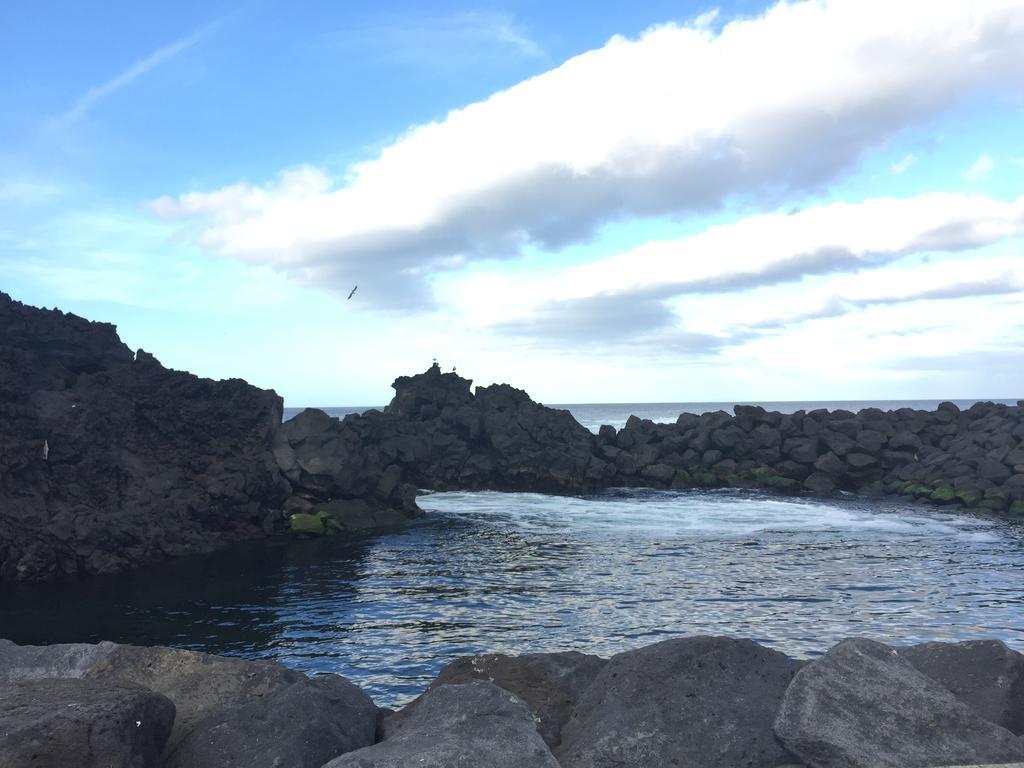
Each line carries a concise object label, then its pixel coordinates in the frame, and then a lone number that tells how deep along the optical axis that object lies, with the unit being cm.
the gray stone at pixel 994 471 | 4397
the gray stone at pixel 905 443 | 5322
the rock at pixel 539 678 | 963
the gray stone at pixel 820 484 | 5075
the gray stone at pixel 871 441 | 5284
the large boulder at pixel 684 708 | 819
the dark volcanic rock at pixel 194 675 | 998
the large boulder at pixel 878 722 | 717
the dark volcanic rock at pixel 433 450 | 3978
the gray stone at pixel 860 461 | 5178
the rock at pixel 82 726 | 705
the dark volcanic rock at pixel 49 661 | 1038
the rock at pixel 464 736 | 708
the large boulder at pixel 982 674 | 882
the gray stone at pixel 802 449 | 5400
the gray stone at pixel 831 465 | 5216
